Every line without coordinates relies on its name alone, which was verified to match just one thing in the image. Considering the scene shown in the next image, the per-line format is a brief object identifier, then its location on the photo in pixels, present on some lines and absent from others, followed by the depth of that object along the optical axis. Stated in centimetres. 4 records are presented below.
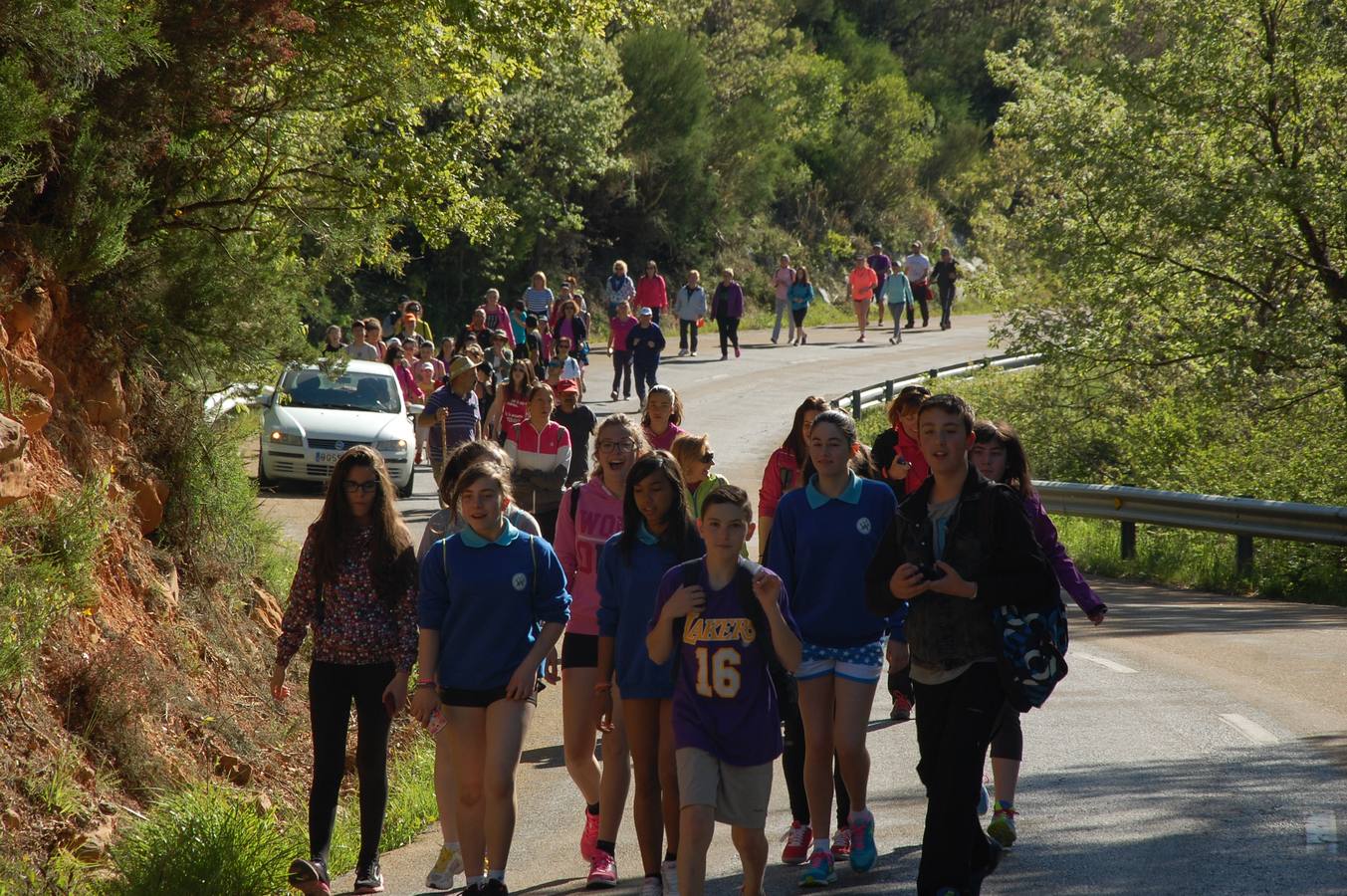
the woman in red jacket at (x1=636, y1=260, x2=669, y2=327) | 6594
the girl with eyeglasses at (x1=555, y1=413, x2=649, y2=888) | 1373
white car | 3931
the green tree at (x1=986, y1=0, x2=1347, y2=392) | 3744
